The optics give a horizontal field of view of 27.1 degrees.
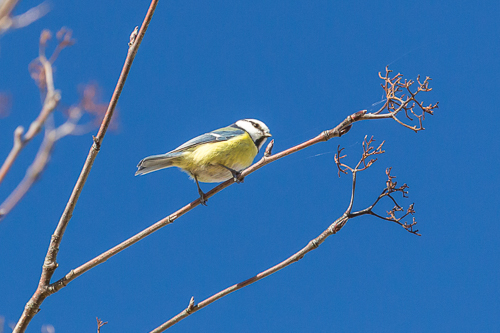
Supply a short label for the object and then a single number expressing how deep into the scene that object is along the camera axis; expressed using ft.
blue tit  25.58
